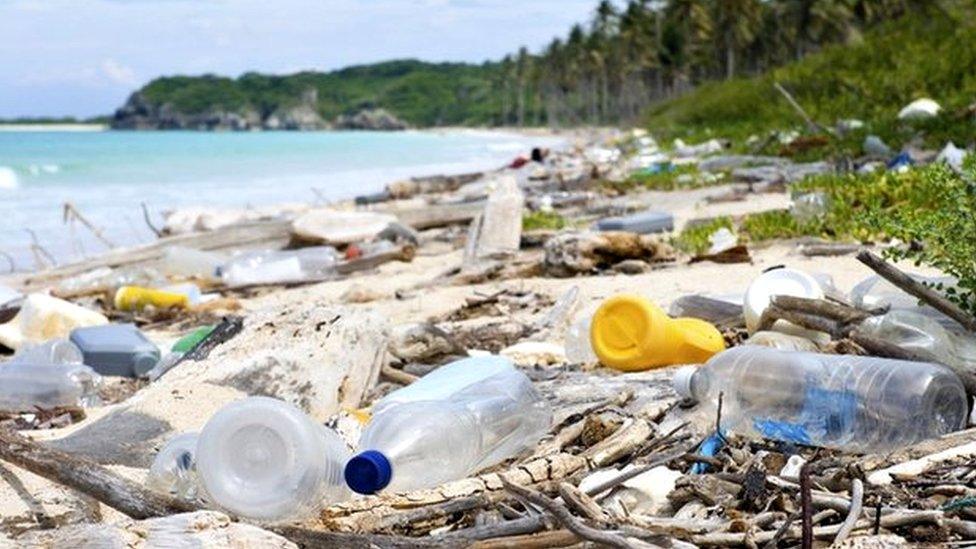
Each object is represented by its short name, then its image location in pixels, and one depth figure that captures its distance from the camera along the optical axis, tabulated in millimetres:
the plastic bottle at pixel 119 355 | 5430
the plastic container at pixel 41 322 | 6203
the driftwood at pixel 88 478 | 2639
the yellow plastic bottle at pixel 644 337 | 4133
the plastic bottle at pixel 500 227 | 8391
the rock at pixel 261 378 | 3748
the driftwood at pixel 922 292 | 3596
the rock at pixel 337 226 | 10172
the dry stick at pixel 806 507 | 2318
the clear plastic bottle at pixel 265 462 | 2752
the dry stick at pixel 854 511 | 2381
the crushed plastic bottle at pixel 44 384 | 4602
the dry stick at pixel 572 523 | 2293
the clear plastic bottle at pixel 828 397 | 3109
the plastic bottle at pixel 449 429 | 2930
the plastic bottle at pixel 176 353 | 5020
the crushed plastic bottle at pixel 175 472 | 3070
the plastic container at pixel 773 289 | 4148
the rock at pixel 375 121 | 139250
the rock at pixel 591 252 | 6945
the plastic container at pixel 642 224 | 8828
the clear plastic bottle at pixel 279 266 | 8781
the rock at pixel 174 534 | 2299
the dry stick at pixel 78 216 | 11234
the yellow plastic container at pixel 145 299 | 7480
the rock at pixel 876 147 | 12185
